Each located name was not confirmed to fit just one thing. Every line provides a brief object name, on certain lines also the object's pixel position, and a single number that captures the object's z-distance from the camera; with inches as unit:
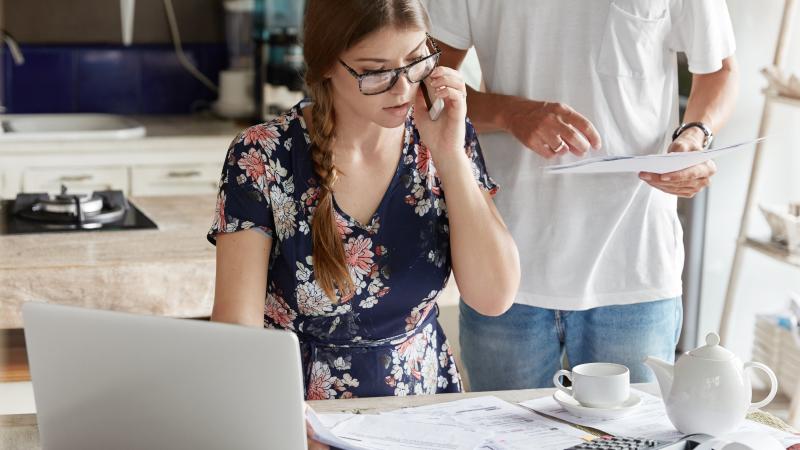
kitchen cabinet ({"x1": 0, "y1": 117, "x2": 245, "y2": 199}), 158.6
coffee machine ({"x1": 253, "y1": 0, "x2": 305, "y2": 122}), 170.1
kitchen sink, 172.6
